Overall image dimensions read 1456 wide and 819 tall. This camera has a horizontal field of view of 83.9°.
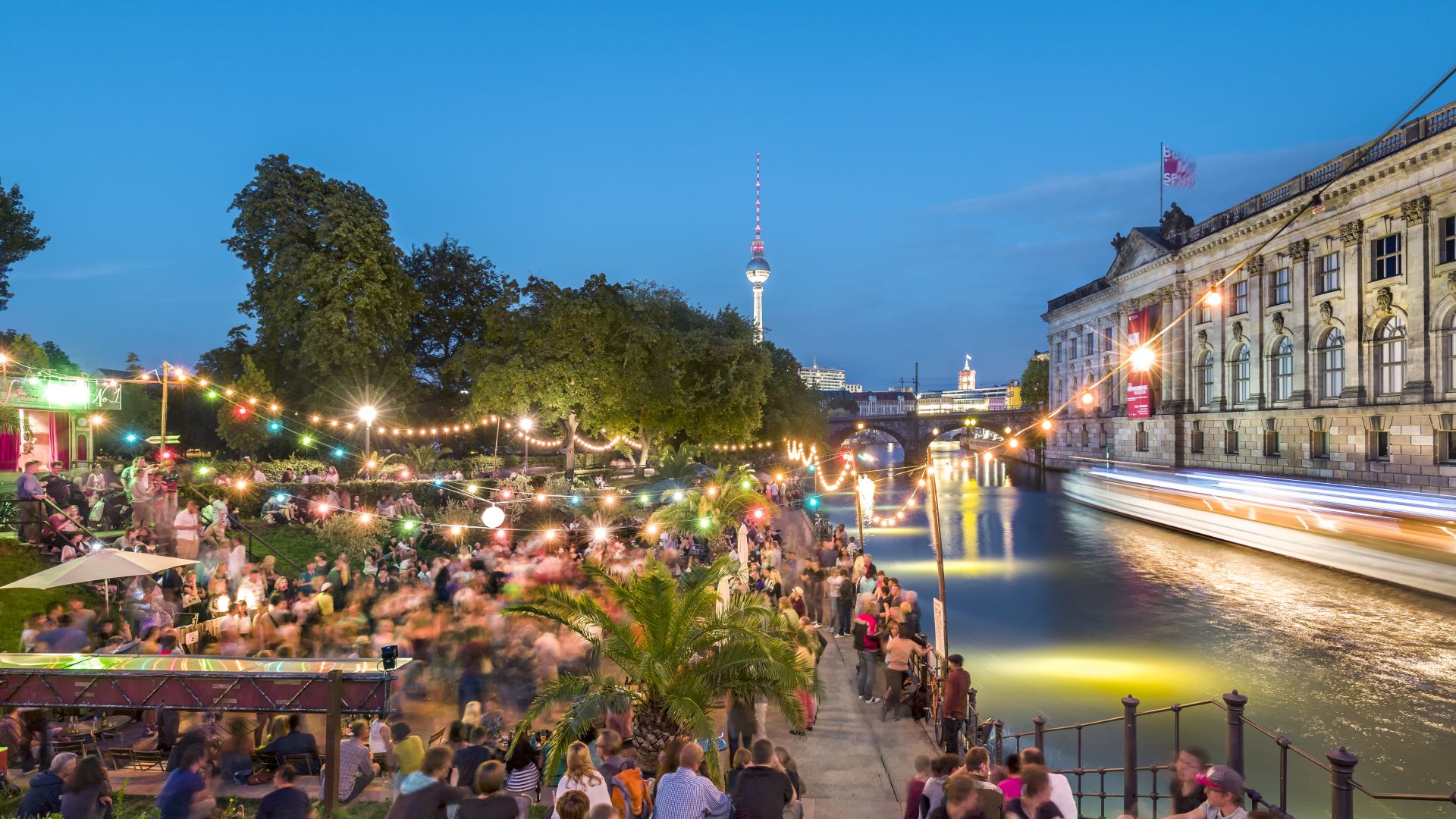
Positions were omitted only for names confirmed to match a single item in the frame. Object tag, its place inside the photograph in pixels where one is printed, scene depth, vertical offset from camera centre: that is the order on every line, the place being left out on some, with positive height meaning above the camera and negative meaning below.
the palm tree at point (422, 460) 30.47 -1.33
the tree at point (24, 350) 34.53 +3.37
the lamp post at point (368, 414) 22.89 +0.31
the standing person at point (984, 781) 5.55 -2.65
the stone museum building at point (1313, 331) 33.38 +4.88
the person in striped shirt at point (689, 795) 5.94 -2.74
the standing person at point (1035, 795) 5.68 -2.61
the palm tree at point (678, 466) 34.72 -1.85
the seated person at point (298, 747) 8.39 -3.34
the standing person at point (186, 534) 16.45 -2.22
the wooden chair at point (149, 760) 8.57 -3.59
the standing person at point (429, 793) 5.89 -2.72
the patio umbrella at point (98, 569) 10.78 -2.01
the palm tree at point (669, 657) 8.78 -2.69
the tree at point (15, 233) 34.03 +8.23
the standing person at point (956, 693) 9.76 -3.27
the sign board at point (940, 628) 11.15 -2.85
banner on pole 46.44 +14.44
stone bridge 89.62 -0.13
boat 23.58 -3.63
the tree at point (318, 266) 32.94 +6.56
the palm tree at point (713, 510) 21.75 -2.34
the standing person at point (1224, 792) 5.23 -2.40
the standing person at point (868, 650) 12.57 -3.54
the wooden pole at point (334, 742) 7.53 -2.97
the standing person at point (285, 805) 5.76 -2.71
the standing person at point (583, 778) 6.00 -2.64
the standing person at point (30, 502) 15.71 -1.51
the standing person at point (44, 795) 6.29 -2.90
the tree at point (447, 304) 45.38 +6.94
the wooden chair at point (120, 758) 8.61 -3.62
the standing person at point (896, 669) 11.62 -3.53
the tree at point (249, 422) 32.06 +0.14
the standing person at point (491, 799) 5.52 -2.60
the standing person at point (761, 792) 6.14 -2.82
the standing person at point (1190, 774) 6.34 -2.77
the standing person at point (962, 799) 5.29 -2.46
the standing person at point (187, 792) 5.86 -2.71
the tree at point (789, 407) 55.22 +1.24
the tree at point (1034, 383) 102.38 +5.24
